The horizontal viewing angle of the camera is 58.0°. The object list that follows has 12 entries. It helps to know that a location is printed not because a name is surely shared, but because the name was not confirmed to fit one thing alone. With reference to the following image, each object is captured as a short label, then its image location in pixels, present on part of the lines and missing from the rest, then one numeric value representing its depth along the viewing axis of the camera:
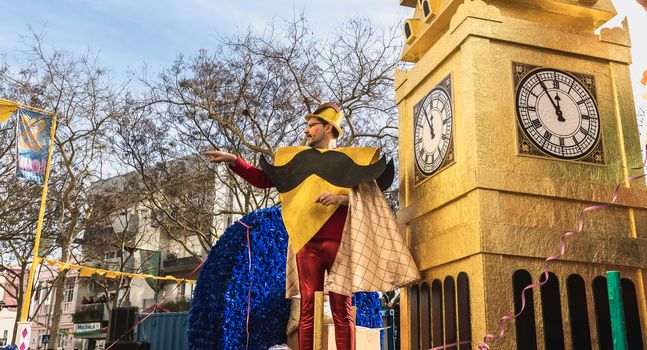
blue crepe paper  4.34
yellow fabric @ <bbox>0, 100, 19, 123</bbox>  11.55
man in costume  3.68
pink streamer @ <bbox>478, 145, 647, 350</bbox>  3.16
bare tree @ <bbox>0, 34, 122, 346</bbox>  15.98
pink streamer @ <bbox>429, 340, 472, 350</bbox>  3.38
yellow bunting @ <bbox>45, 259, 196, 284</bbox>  12.33
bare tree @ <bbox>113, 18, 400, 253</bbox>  13.57
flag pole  11.80
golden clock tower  3.36
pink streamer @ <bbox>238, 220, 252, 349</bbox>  4.35
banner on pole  11.73
